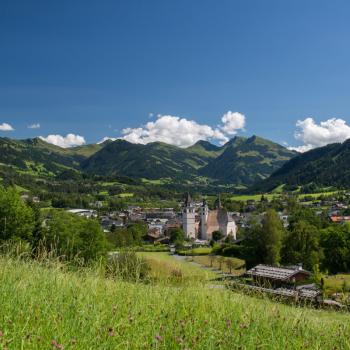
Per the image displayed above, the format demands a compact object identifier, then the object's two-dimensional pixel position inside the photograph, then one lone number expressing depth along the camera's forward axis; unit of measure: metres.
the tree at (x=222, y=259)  58.96
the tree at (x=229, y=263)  56.47
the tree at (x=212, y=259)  60.47
